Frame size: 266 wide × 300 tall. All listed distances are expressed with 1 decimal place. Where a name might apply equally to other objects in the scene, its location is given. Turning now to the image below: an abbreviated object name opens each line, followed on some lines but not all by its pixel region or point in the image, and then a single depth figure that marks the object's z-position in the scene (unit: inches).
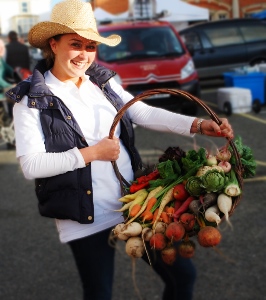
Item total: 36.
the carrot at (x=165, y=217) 67.1
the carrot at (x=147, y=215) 67.8
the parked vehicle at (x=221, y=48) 424.6
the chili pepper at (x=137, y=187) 71.3
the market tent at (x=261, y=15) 663.4
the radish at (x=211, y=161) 70.2
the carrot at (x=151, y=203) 68.8
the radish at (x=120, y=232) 65.4
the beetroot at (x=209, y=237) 62.6
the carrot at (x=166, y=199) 67.6
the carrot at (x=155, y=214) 67.8
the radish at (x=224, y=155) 70.7
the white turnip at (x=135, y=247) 65.4
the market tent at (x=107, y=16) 527.9
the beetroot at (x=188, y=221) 65.0
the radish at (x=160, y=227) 66.0
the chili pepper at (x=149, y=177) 72.1
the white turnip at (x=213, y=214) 63.3
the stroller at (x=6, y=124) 254.4
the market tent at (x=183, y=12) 578.3
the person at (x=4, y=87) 236.0
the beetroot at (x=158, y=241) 64.4
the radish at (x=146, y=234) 65.9
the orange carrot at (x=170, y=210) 67.1
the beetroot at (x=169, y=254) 66.0
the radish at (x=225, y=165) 68.9
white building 1300.9
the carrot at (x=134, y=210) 68.4
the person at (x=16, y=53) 332.3
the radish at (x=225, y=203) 63.5
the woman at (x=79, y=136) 68.1
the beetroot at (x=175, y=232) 63.4
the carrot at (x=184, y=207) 66.7
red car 283.9
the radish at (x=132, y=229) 65.8
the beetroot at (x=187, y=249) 66.3
